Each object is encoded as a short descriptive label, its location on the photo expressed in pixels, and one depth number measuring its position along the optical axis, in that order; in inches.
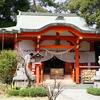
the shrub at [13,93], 343.2
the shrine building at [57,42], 483.8
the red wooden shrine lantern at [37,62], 475.5
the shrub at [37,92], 339.9
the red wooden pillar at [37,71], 475.8
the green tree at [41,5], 1133.2
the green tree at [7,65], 447.5
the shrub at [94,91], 362.6
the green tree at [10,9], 850.0
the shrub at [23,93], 338.3
